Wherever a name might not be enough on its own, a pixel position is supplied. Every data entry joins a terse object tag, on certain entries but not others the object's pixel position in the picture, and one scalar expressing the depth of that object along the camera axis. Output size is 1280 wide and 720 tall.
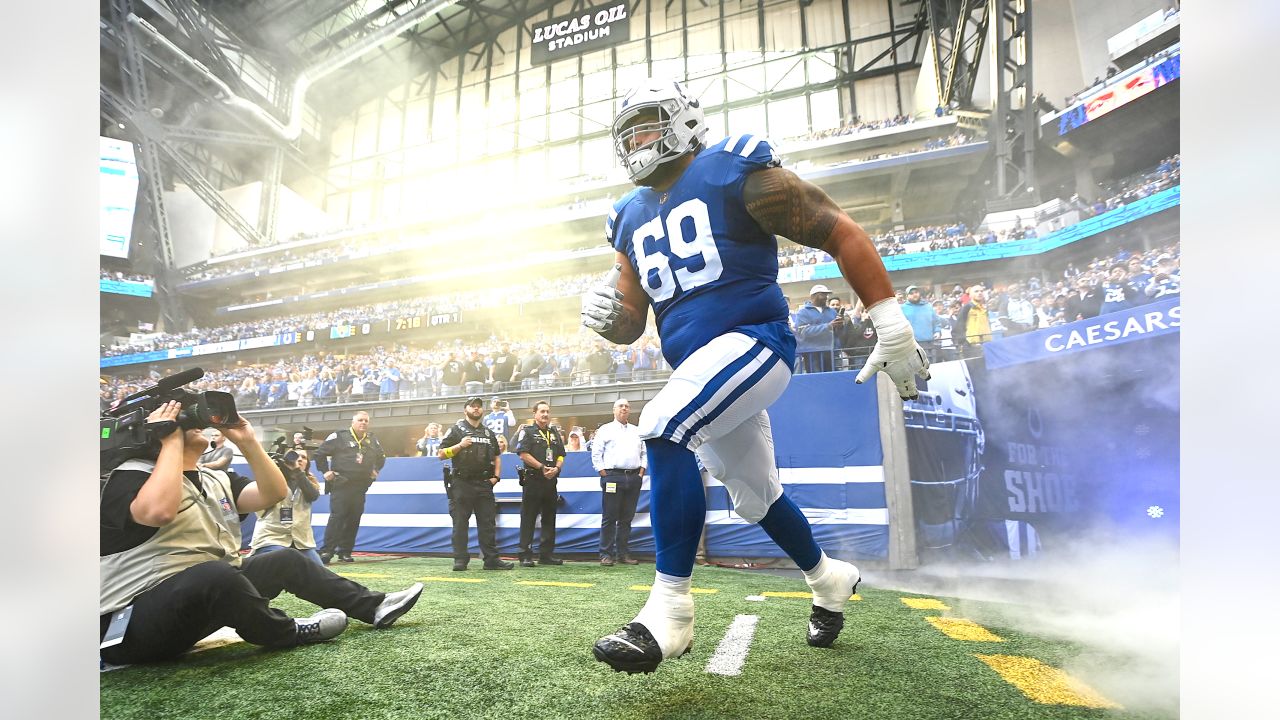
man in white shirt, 3.05
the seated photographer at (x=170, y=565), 1.26
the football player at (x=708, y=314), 1.05
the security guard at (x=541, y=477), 2.95
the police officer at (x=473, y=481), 3.00
